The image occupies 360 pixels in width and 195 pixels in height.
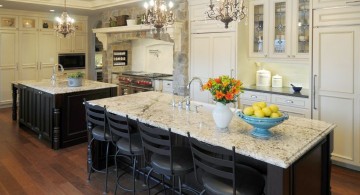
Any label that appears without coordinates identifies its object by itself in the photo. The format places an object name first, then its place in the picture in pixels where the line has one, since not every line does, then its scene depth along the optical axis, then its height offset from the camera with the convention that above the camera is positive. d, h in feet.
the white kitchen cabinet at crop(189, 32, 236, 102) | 16.16 +1.48
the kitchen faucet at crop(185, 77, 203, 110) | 10.52 -0.76
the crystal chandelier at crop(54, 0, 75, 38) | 17.25 +3.46
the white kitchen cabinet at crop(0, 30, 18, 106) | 24.31 +1.74
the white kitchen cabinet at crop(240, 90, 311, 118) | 13.41 -0.95
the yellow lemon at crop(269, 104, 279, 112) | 7.19 -0.67
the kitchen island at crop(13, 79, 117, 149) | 14.99 -1.42
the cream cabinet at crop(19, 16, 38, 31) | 25.04 +5.24
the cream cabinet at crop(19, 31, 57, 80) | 25.43 +2.55
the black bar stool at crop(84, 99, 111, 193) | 10.50 -1.42
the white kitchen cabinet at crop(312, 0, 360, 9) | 11.56 +3.28
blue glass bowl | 6.91 -0.98
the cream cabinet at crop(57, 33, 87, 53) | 27.50 +3.78
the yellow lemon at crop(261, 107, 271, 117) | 7.10 -0.72
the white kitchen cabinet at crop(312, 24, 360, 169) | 11.76 -0.11
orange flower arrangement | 7.62 -0.18
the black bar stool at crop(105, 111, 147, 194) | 9.32 -1.84
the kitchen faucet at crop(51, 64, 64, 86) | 17.30 +0.20
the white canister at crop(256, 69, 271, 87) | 16.29 +0.24
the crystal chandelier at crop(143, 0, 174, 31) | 10.64 +2.51
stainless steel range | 21.94 +0.10
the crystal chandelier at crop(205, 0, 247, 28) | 9.37 +2.35
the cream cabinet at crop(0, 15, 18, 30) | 24.00 +5.07
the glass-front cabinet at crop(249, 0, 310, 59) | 14.02 +2.74
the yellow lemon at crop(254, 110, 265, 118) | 7.07 -0.78
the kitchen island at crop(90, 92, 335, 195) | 6.07 -1.41
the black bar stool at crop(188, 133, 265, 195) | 6.31 -2.26
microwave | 27.66 +2.14
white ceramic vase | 7.84 -0.89
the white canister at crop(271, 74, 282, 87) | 15.99 +0.07
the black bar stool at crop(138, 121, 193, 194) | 7.86 -2.08
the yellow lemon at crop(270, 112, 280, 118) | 7.04 -0.80
